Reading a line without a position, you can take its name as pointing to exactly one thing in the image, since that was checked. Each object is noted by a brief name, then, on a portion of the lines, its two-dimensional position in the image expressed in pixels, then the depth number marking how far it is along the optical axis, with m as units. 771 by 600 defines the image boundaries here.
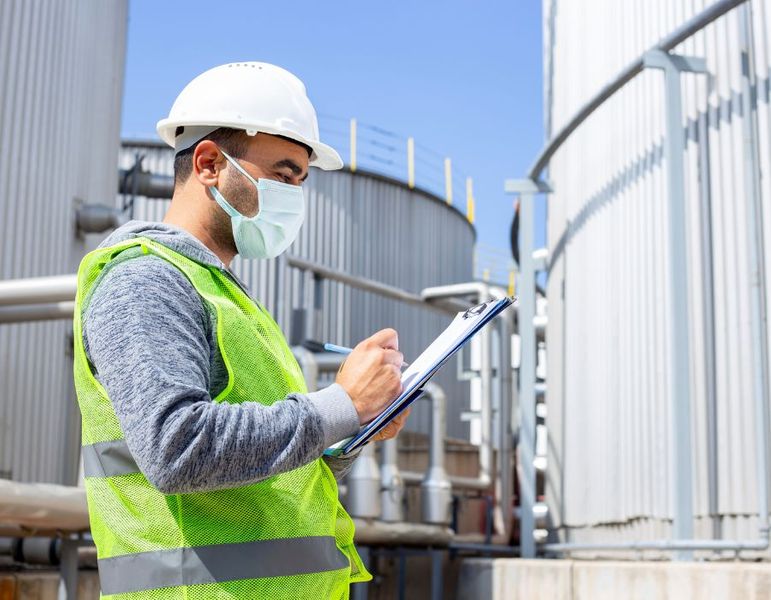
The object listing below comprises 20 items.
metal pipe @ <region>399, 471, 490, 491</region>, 9.04
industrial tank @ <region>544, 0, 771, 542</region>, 5.21
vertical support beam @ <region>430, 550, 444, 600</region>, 8.52
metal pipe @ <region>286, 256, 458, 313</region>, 9.48
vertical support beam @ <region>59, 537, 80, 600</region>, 5.52
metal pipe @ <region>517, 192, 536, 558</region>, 7.16
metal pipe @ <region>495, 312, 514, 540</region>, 9.60
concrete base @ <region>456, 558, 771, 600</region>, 4.55
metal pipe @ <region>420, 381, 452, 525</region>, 8.36
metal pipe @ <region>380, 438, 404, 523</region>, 8.06
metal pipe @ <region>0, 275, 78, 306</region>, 5.39
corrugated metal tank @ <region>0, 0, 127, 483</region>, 7.28
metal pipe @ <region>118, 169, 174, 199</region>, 11.86
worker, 1.82
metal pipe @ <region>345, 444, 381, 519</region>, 7.59
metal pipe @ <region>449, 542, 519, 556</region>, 8.56
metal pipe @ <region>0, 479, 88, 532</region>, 4.93
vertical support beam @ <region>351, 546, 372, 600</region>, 7.88
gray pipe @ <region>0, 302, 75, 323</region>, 6.36
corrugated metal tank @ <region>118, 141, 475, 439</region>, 13.64
